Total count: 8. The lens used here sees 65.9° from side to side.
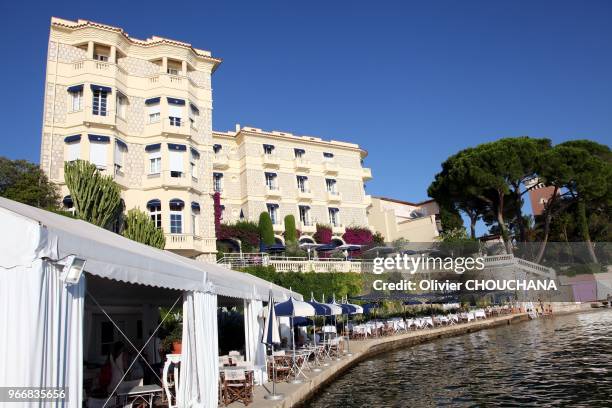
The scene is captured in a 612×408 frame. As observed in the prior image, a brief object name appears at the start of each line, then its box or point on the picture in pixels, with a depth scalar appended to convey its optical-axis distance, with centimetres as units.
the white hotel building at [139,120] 2769
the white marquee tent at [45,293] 420
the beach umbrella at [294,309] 1267
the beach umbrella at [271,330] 1022
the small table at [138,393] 811
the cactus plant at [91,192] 2253
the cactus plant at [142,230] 2370
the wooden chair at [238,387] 916
